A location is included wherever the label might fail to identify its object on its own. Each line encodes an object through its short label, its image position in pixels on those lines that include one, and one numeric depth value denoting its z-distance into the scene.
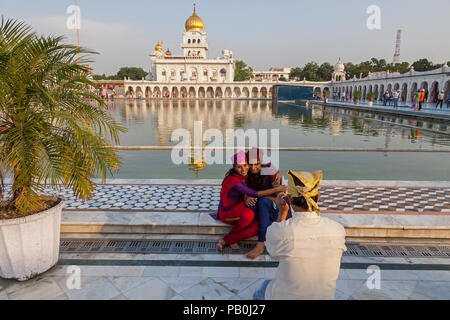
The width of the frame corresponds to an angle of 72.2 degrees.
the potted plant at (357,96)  28.88
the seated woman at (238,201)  3.00
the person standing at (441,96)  18.98
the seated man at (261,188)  3.00
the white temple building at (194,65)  67.74
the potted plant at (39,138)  2.29
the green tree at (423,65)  53.25
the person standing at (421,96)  18.73
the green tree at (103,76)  83.69
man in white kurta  1.53
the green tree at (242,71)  81.81
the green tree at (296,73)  83.70
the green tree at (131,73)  87.76
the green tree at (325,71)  74.75
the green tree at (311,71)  75.89
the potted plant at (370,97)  25.70
